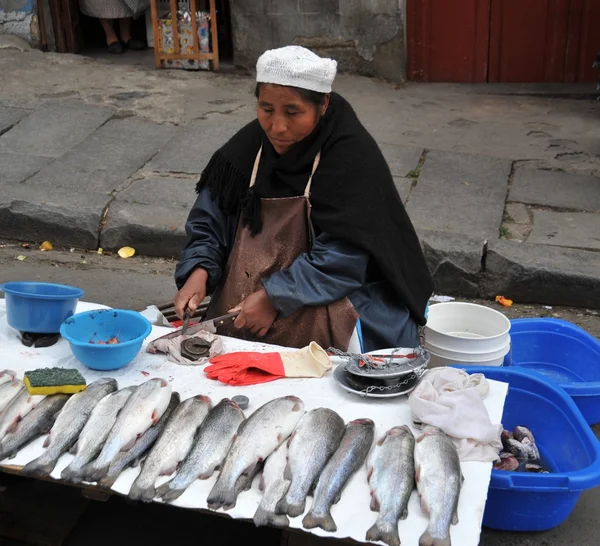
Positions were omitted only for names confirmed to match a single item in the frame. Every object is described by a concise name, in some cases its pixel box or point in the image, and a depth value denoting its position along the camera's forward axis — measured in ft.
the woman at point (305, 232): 11.42
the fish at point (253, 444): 8.77
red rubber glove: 10.87
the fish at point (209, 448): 8.92
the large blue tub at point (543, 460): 9.98
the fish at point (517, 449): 11.21
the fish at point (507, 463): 10.75
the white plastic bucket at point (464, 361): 12.59
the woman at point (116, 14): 30.32
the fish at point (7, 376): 10.55
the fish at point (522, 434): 11.45
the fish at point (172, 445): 8.89
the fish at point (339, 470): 8.42
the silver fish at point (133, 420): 9.17
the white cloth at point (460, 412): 9.38
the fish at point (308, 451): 8.66
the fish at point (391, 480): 8.27
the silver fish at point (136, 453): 9.04
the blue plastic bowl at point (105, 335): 10.73
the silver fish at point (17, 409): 9.68
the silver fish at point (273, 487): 8.45
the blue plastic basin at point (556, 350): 13.92
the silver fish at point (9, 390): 10.05
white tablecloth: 8.46
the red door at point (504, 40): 26.35
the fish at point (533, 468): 11.10
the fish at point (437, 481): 8.21
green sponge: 10.19
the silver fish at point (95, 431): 9.11
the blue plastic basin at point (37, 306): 11.37
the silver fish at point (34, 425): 9.42
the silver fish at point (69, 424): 9.18
